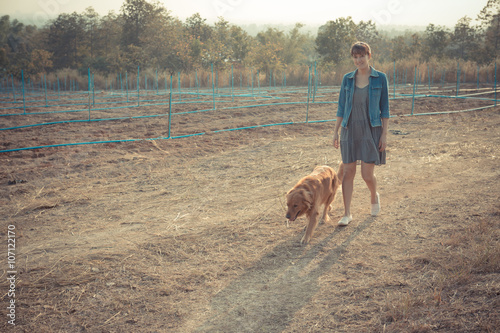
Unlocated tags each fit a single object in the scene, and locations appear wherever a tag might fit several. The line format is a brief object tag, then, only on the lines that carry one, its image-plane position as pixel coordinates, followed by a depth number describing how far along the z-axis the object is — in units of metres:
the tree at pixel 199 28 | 31.45
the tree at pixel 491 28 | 25.16
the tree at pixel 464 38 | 27.05
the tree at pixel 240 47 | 30.66
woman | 3.47
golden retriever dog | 3.35
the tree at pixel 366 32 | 30.92
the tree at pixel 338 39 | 26.75
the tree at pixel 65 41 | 31.91
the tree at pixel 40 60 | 28.33
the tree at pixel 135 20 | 32.41
